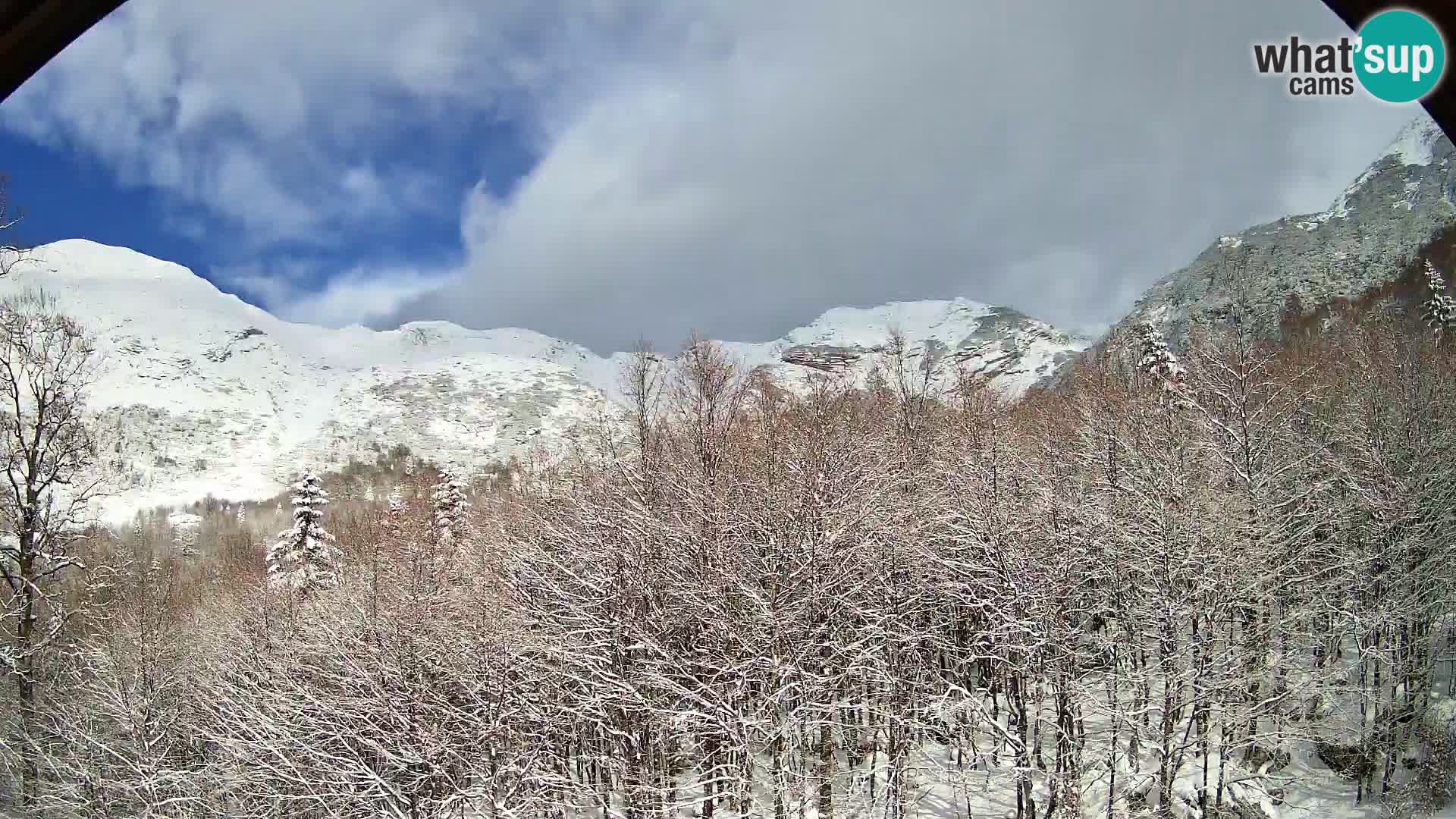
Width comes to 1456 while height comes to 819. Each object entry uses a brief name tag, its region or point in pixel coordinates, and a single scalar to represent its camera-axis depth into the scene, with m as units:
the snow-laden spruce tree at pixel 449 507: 39.41
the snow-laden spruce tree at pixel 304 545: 30.44
